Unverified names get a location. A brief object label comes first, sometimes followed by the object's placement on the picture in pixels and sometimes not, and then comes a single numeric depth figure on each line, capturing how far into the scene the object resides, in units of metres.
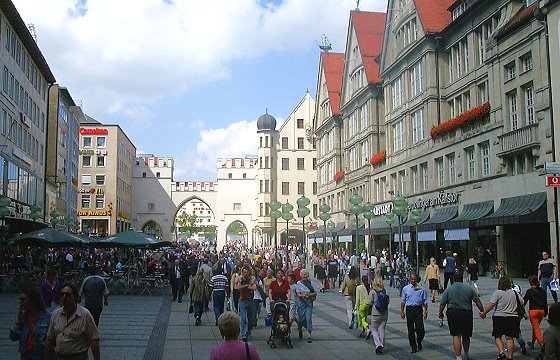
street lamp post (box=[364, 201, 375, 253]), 33.44
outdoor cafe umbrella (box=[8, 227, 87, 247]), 27.88
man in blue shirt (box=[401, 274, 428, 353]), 13.14
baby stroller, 13.91
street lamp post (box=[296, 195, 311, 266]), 30.69
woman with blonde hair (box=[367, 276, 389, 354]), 13.16
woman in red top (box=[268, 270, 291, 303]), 14.57
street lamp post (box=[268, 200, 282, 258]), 32.12
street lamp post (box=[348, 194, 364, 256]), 29.86
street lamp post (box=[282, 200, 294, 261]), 32.12
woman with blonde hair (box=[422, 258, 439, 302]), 21.52
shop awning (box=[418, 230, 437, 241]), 37.79
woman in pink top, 5.97
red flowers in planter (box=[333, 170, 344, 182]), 62.16
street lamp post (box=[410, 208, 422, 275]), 30.70
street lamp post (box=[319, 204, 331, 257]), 35.97
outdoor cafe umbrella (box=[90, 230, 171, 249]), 28.69
